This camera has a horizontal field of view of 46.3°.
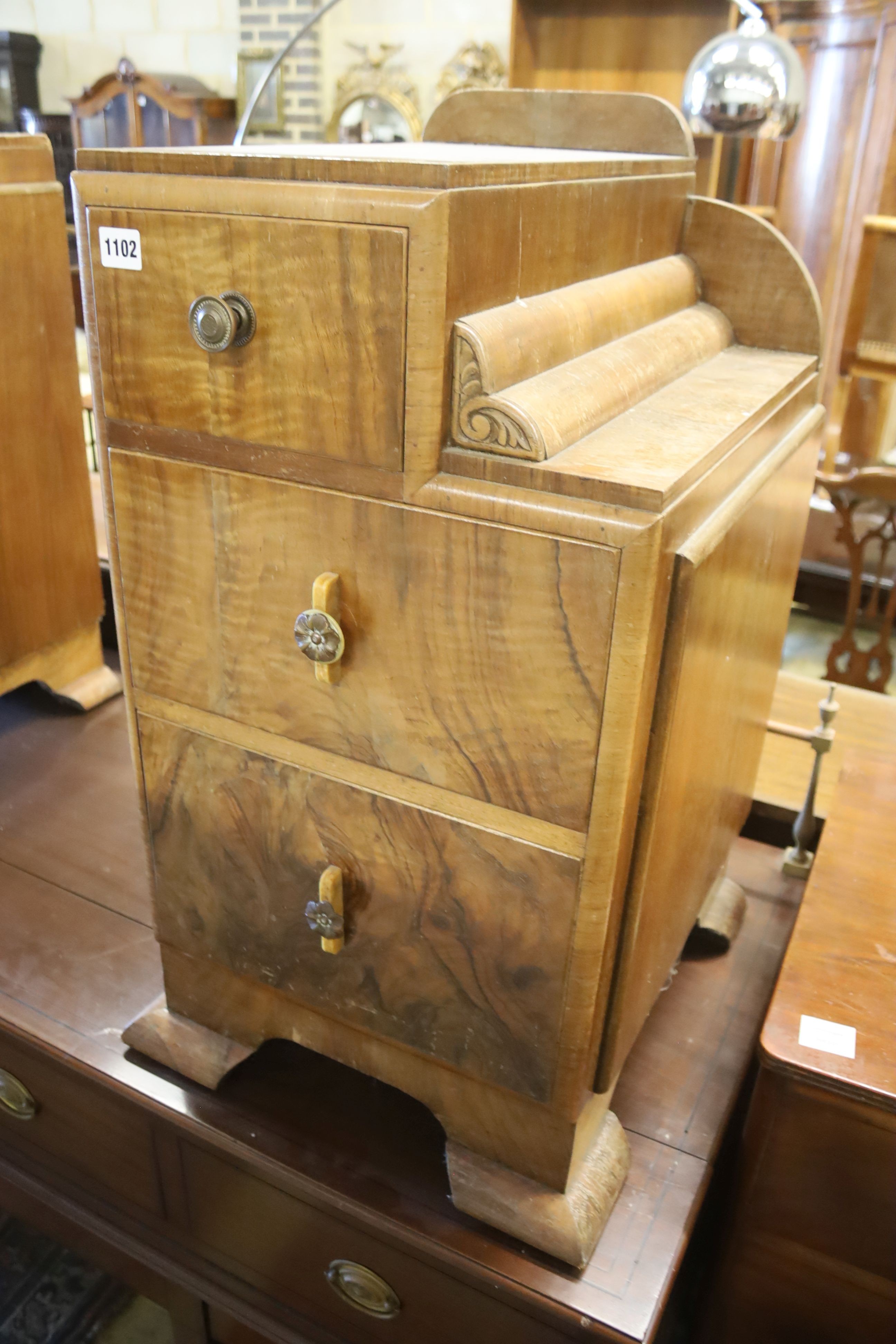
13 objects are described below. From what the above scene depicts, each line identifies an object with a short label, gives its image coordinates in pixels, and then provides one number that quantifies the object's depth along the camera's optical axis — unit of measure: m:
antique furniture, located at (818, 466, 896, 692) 2.89
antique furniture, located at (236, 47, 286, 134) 4.73
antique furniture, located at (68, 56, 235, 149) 4.80
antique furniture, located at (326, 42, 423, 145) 4.50
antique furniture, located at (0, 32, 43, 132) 5.40
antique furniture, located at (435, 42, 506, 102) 4.24
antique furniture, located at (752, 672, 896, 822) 1.53
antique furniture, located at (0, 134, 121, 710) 1.43
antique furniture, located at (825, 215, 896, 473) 3.50
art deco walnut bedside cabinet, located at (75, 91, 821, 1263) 0.67
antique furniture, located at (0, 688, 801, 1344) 0.93
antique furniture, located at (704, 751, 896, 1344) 0.93
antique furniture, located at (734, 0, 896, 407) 3.75
